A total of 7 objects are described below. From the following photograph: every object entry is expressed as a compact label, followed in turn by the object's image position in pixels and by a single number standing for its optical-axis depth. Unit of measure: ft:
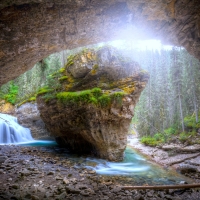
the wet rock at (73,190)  17.38
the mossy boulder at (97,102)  36.80
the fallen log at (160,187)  17.90
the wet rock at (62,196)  15.80
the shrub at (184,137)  56.70
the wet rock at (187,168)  30.03
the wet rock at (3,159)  25.45
